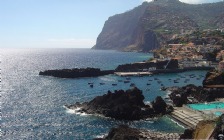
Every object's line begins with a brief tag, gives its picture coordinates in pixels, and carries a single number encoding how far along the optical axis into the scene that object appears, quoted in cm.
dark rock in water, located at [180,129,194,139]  6662
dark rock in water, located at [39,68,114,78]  19094
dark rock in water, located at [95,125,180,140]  6995
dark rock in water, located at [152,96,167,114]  9550
